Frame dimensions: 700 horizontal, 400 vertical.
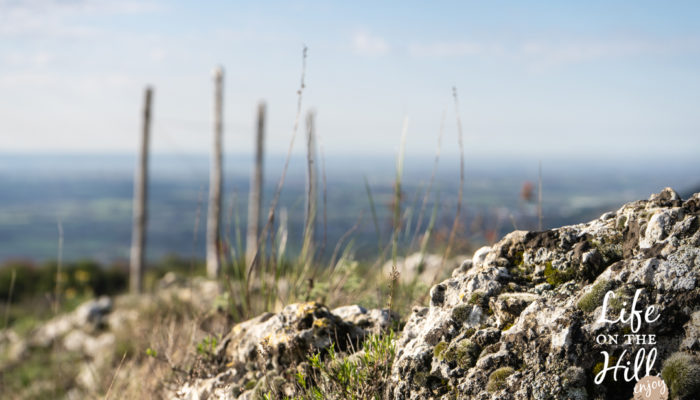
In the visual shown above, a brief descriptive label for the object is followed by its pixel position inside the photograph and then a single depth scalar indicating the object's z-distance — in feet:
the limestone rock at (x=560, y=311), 6.06
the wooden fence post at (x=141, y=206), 36.40
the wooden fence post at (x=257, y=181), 37.45
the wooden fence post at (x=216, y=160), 36.01
